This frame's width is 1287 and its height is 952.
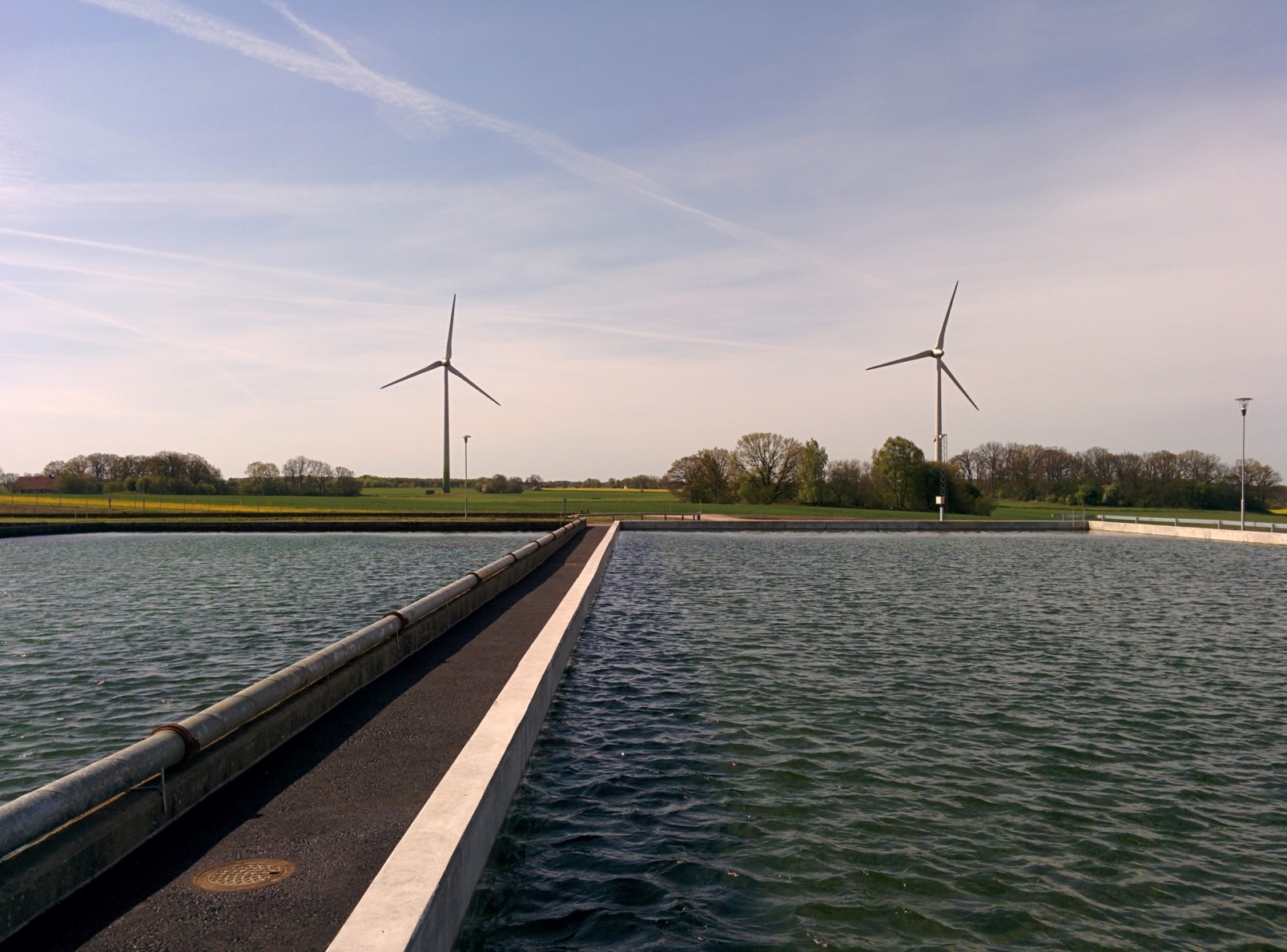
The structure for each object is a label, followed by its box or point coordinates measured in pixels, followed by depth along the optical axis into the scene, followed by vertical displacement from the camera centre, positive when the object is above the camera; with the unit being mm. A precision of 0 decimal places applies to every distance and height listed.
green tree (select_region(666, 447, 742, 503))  116625 +2452
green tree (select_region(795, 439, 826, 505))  107875 +2510
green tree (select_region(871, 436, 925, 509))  103562 +2738
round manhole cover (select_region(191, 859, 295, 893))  5633 -2644
